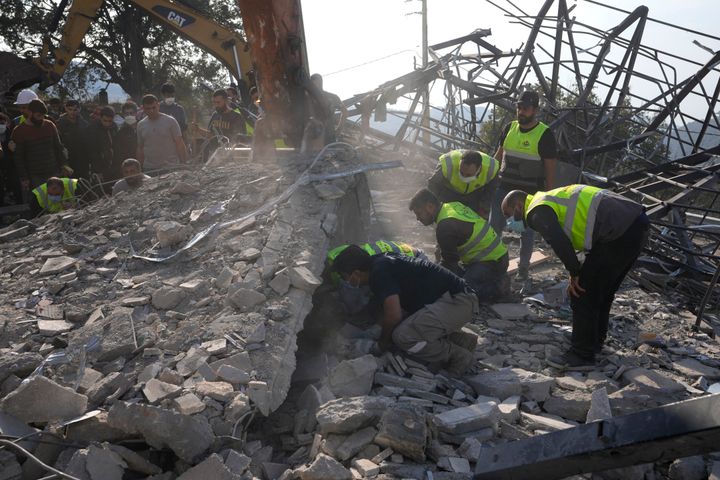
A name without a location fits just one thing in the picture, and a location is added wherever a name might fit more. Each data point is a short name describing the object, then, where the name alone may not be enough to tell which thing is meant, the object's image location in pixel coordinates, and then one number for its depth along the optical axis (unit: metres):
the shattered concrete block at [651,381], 3.52
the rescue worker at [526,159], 5.32
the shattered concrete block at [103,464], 2.41
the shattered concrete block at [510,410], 3.19
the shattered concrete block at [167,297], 3.73
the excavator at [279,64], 5.58
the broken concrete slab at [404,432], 2.66
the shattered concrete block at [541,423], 3.15
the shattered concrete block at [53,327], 3.46
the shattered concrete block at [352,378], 3.35
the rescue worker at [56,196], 6.57
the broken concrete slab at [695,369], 3.94
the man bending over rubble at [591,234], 3.76
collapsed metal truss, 5.64
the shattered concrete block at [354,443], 2.69
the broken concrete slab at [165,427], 2.50
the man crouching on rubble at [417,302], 3.88
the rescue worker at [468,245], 4.73
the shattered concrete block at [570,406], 3.39
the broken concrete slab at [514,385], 3.56
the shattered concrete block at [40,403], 2.67
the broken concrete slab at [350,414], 2.78
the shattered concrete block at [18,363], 2.98
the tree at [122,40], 18.27
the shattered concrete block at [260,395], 2.86
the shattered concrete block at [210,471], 2.38
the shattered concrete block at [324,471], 2.44
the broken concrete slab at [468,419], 2.93
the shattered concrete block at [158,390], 2.76
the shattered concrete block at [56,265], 4.31
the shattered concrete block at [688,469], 2.74
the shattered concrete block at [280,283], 3.72
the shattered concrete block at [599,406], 3.12
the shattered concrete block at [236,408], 2.72
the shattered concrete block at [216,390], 2.80
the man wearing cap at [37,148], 7.27
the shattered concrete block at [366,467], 2.56
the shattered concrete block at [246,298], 3.60
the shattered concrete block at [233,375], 2.94
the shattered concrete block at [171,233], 4.54
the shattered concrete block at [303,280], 3.77
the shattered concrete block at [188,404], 2.68
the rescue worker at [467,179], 5.30
